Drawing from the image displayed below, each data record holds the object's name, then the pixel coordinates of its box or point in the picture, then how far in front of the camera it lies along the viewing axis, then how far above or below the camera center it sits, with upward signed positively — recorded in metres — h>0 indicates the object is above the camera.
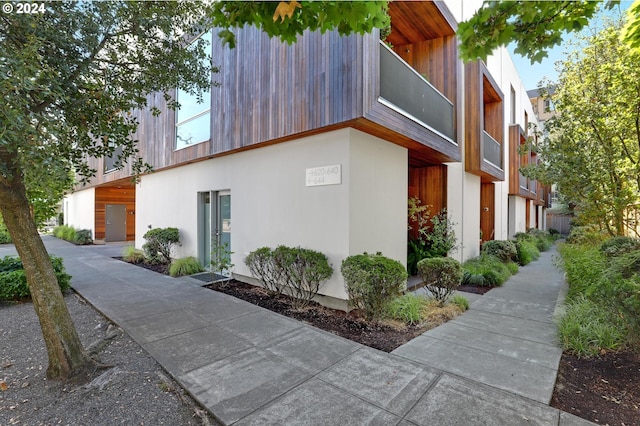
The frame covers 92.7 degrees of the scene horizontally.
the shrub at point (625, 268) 3.88 -0.69
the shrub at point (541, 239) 14.65 -1.27
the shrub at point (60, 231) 19.39 -1.17
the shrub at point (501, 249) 9.73 -1.11
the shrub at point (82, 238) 16.47 -1.34
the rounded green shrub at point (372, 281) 4.48 -1.00
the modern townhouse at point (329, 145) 5.15 +1.49
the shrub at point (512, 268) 8.73 -1.54
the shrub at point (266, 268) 6.04 -1.10
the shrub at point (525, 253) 10.49 -1.38
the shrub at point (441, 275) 5.16 -1.04
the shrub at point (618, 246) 5.32 -0.57
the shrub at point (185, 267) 8.02 -1.43
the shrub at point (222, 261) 6.91 -1.13
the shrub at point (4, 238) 16.34 -1.35
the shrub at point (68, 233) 17.62 -1.21
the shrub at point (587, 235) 8.35 -0.58
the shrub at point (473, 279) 7.28 -1.56
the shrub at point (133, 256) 10.44 -1.47
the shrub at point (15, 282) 5.67 -1.34
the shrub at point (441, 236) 7.77 -0.56
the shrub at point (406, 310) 4.71 -1.51
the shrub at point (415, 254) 7.70 -1.00
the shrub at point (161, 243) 9.15 -0.90
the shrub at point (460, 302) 5.35 -1.56
